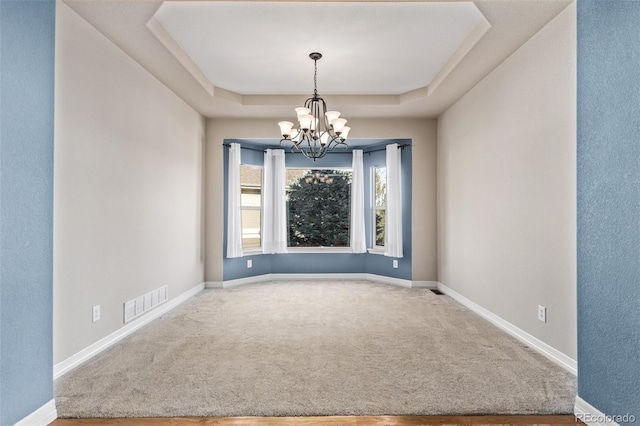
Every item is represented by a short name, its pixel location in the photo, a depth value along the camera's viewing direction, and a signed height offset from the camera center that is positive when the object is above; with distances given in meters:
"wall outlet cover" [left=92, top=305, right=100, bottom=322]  2.70 -0.79
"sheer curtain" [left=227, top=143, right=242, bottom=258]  5.18 +0.12
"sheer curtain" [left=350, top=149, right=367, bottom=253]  5.77 +0.17
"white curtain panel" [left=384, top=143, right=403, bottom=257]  5.29 +0.19
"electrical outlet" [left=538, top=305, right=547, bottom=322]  2.67 -0.79
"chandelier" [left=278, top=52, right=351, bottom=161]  3.32 +0.92
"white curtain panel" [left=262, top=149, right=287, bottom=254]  5.72 +0.20
